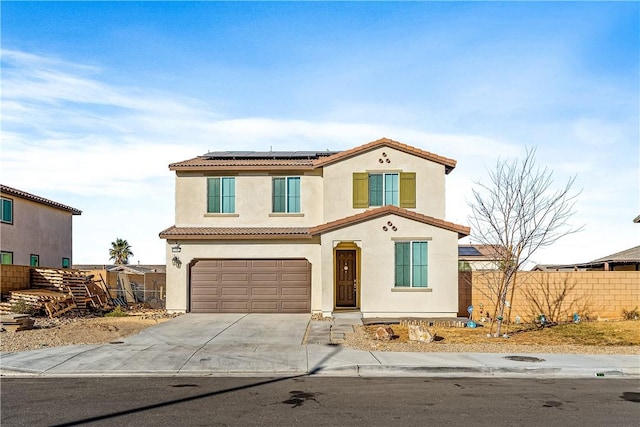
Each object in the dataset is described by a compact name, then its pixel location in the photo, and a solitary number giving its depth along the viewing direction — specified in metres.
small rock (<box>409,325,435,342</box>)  18.17
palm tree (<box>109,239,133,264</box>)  71.06
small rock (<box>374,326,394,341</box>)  18.78
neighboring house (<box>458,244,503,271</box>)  33.06
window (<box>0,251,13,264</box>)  32.97
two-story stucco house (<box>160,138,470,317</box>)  24.22
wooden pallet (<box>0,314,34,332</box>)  20.09
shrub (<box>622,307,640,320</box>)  23.89
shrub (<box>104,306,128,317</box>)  26.39
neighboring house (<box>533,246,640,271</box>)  31.38
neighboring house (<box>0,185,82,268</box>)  33.72
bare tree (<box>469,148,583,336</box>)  20.69
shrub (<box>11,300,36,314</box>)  23.78
